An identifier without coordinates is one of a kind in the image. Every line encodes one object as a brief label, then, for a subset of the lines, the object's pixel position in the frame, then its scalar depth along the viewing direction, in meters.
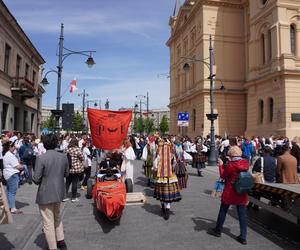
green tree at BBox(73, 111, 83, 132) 65.44
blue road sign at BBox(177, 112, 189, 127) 21.75
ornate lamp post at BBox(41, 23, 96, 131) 15.59
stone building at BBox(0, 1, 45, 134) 24.61
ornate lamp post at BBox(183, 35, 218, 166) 19.62
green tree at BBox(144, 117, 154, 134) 78.07
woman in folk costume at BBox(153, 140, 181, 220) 7.50
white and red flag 22.34
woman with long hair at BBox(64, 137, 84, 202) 9.48
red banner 10.04
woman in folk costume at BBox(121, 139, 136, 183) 10.98
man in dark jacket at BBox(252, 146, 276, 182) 8.13
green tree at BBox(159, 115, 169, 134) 82.24
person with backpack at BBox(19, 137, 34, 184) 12.57
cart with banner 10.02
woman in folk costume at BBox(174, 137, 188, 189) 9.00
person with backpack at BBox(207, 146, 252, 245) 5.80
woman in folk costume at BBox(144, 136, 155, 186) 11.82
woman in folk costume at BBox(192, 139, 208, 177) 14.88
